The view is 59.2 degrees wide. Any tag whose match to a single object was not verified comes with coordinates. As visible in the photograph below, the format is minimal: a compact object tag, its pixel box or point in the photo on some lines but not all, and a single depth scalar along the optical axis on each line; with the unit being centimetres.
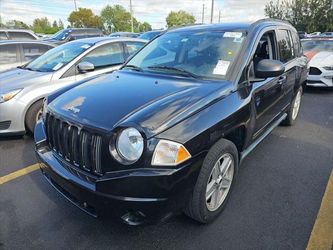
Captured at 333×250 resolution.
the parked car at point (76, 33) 1721
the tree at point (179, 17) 7856
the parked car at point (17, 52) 681
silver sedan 438
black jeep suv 210
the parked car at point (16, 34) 1043
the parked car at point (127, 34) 2039
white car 762
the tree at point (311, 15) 3822
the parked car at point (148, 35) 1665
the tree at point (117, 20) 7569
